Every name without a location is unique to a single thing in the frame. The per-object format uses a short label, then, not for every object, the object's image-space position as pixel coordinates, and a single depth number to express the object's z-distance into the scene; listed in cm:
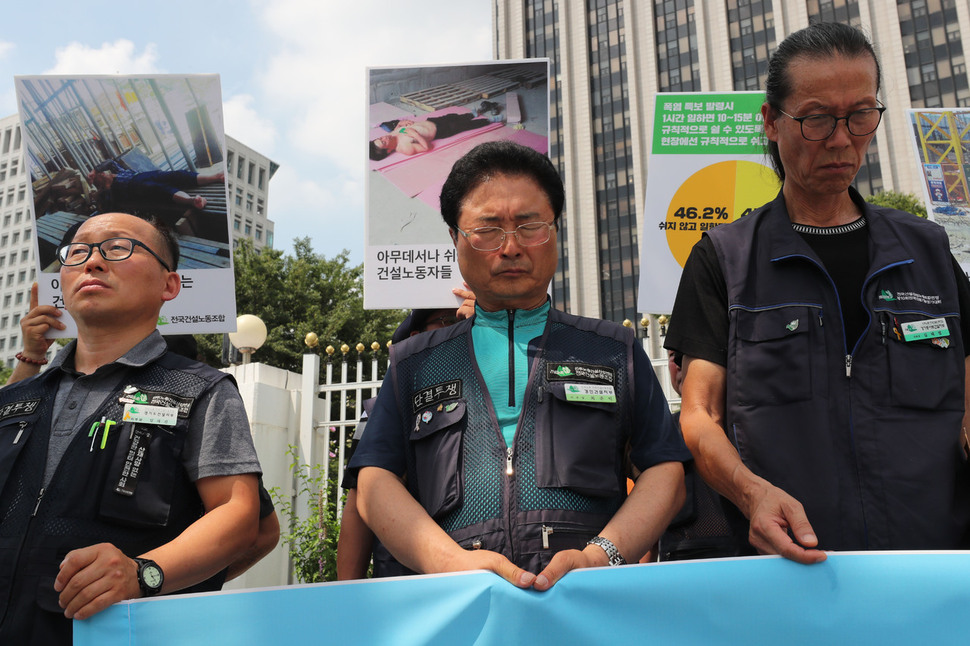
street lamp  749
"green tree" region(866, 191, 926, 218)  2339
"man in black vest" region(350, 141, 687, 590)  163
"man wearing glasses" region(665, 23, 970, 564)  173
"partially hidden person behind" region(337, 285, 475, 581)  201
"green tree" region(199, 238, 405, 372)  2317
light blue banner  141
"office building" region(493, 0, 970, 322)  4316
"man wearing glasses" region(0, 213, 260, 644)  173
